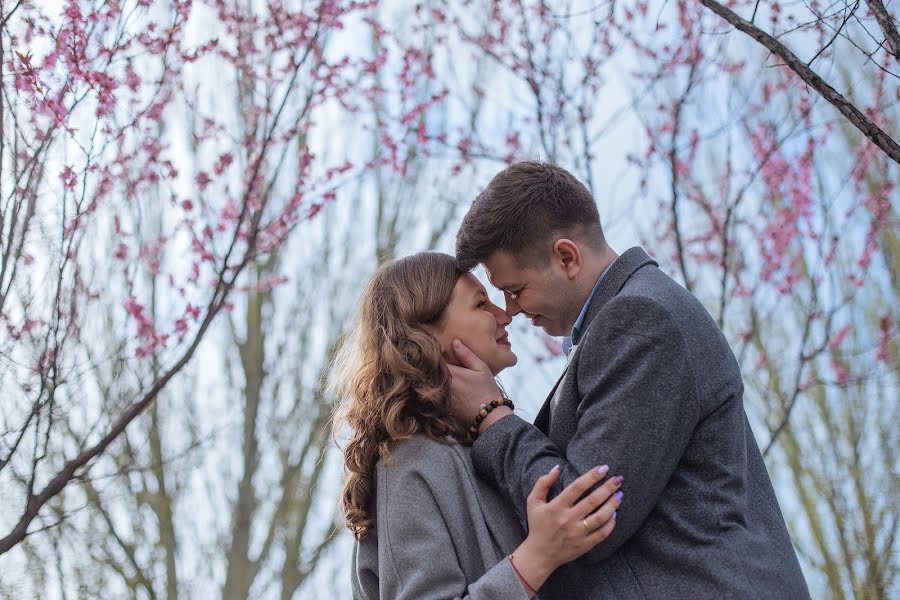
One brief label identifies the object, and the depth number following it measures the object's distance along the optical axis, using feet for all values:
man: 9.64
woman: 9.74
